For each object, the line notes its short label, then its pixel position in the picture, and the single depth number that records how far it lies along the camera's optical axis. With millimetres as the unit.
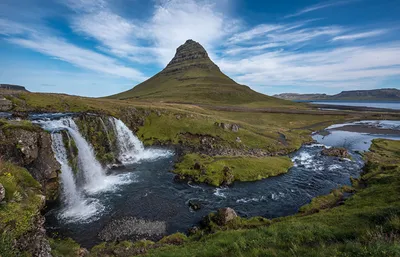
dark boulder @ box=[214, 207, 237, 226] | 22805
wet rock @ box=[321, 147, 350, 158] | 52900
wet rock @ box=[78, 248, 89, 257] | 18266
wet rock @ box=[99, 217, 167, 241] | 22016
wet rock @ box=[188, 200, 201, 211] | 27603
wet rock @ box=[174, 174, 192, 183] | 36719
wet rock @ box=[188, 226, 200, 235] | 22172
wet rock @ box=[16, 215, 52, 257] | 13930
